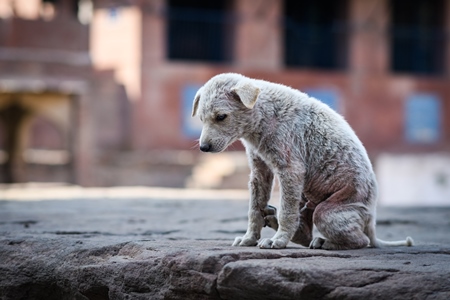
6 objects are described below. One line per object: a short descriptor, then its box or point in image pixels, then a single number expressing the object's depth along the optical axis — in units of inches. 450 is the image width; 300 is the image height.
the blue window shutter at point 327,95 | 880.9
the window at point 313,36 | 941.2
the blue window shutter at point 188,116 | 828.0
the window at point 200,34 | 880.9
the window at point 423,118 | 936.9
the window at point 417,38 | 978.7
